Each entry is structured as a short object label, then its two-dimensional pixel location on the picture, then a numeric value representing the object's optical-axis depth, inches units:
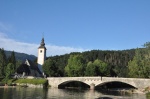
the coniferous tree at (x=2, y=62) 2654.9
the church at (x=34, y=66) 3029.1
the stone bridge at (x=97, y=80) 1932.6
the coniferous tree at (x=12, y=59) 2957.9
